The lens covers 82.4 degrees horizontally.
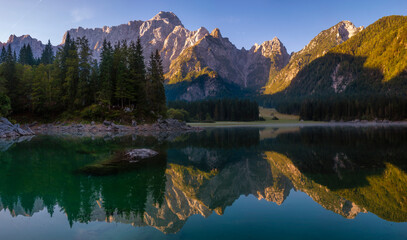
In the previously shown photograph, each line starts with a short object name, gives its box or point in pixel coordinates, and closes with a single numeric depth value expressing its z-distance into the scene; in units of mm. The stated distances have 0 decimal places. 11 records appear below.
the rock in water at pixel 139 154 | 27778
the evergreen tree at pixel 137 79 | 86000
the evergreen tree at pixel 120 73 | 81875
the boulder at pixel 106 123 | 75800
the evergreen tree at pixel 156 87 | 88500
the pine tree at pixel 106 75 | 80000
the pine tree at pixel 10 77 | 82062
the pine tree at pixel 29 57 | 132725
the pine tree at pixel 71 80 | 82125
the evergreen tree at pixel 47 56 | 130100
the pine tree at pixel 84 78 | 81750
